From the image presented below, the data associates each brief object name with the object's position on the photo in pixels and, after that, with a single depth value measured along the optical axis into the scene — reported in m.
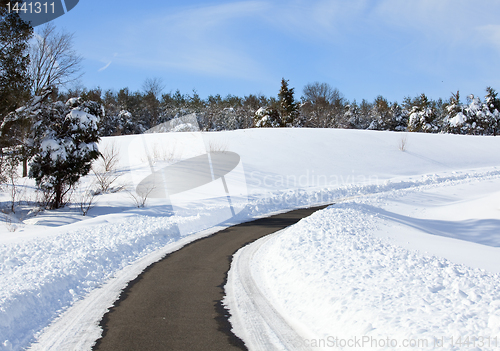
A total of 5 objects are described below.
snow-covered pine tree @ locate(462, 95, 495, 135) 55.94
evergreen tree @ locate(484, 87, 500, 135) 57.09
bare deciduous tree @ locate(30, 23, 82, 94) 27.50
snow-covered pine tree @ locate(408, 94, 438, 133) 57.31
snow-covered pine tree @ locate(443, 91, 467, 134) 55.91
